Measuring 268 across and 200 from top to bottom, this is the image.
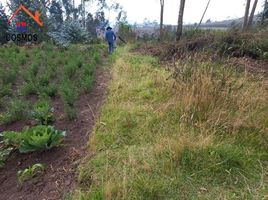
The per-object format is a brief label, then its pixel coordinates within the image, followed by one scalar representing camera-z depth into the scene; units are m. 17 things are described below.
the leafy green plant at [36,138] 2.19
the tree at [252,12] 13.77
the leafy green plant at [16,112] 2.91
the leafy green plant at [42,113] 2.74
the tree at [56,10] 34.56
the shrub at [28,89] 3.87
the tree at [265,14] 14.34
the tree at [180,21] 10.64
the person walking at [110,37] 9.50
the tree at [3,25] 17.26
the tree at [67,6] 36.13
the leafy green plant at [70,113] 2.92
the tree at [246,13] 13.35
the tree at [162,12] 16.26
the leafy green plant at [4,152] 2.19
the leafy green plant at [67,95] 3.36
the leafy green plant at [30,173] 1.98
